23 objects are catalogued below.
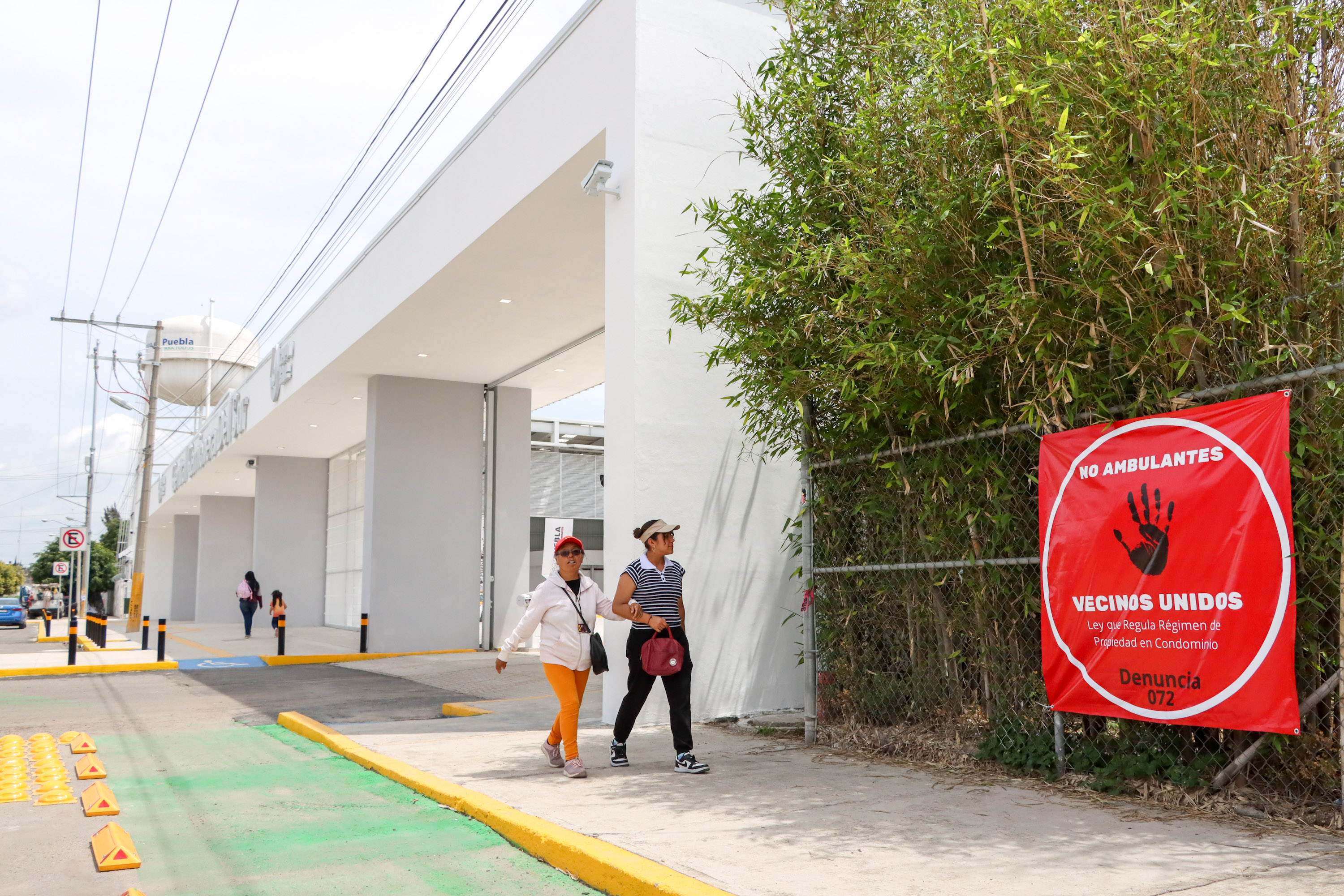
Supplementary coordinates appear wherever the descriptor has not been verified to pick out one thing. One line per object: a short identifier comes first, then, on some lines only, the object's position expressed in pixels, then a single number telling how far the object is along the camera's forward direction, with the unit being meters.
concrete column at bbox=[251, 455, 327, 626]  28.22
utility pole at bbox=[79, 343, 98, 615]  59.44
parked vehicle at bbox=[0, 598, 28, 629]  39.41
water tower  39.97
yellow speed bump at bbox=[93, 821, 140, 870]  4.60
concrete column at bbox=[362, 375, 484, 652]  18.36
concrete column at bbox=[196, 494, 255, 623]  34.72
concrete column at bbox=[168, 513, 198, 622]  42.69
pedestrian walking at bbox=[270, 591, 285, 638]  20.73
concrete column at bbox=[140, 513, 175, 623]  50.41
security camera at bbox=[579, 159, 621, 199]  9.30
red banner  4.48
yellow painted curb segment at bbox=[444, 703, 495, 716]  10.13
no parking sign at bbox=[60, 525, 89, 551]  22.62
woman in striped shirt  6.36
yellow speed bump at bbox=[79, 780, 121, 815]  5.75
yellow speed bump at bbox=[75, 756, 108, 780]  6.86
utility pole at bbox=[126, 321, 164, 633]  28.38
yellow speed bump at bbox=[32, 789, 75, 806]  6.04
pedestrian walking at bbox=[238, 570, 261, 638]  24.80
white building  8.95
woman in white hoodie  6.31
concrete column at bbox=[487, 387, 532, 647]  19.33
